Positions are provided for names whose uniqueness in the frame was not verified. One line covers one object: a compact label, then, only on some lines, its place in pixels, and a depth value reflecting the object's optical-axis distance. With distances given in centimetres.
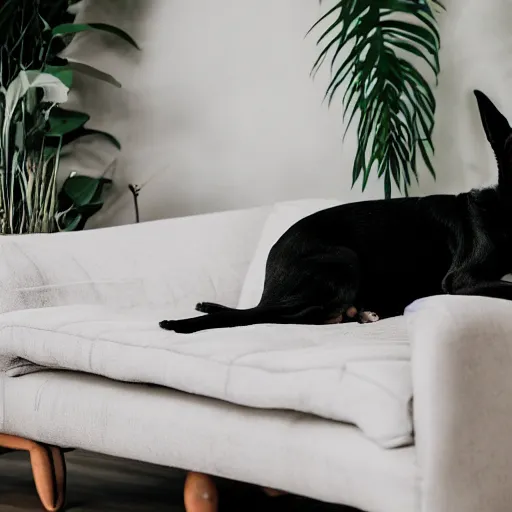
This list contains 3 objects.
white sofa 246
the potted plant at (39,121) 416
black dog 307
